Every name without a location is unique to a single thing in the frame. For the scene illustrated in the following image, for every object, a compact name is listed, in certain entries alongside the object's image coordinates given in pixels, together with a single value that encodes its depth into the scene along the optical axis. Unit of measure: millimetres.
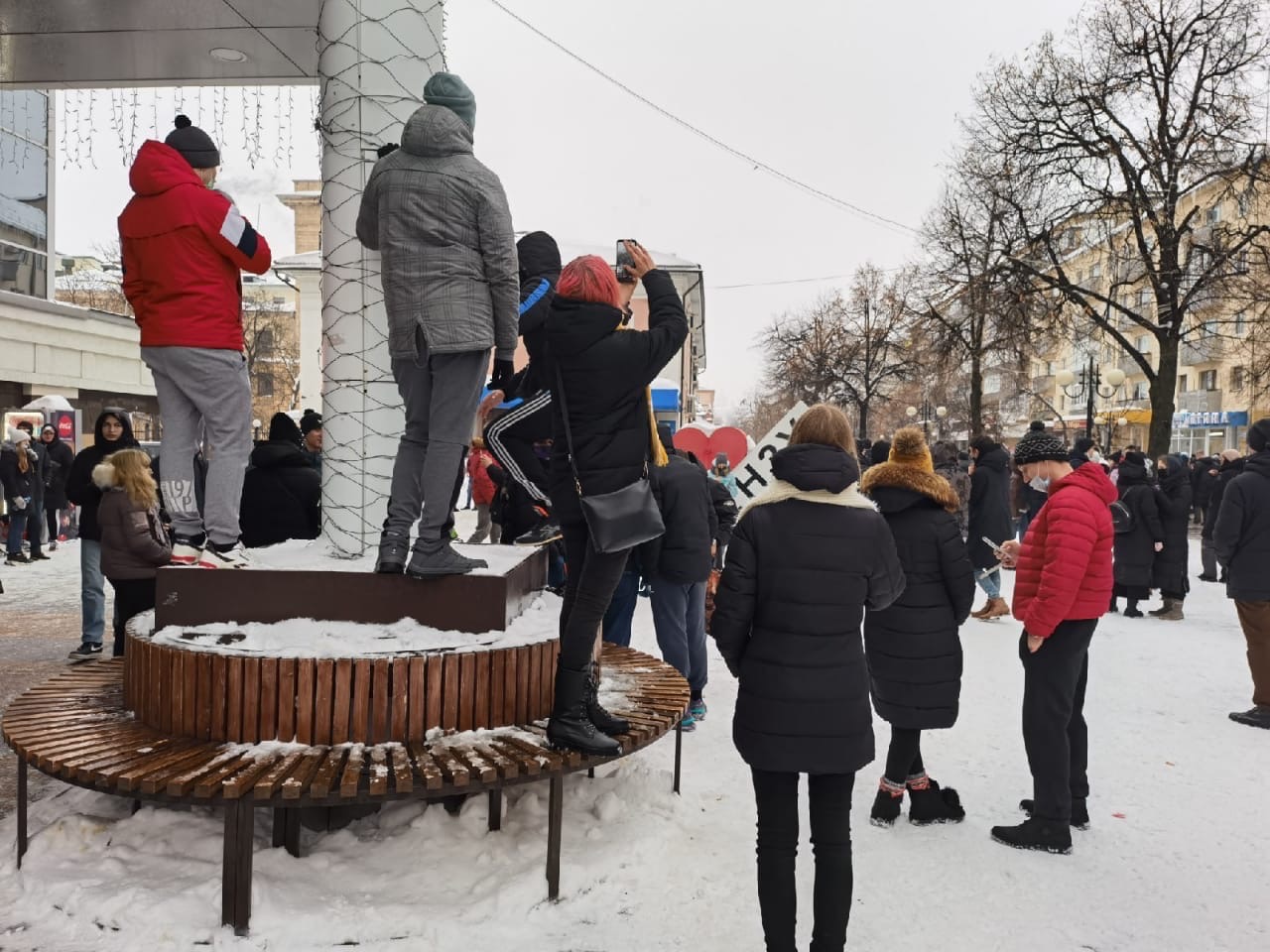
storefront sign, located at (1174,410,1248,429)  45156
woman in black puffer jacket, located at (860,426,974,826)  4867
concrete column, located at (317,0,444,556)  5051
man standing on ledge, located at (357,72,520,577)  3947
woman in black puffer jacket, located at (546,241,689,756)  3535
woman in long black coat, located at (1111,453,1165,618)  11734
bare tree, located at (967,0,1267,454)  21828
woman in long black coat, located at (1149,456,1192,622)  11844
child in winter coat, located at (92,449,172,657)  7492
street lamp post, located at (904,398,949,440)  47131
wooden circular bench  3350
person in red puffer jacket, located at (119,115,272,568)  4289
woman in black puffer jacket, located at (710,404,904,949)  3270
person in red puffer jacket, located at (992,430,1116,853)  4684
